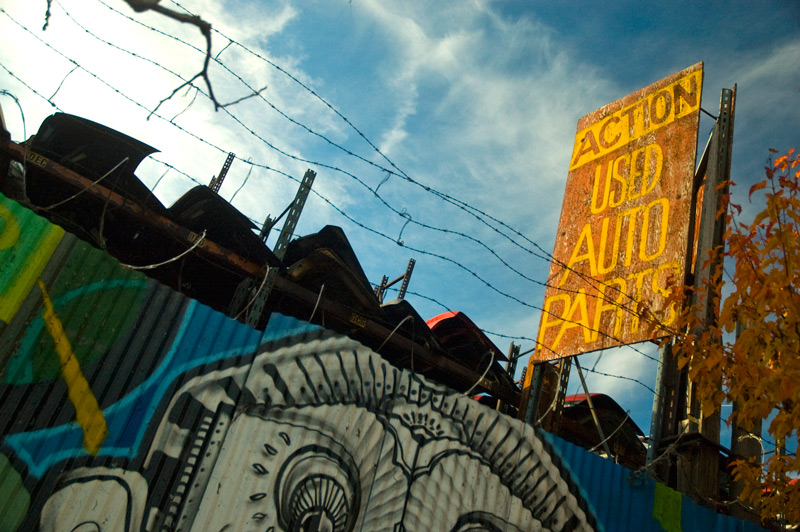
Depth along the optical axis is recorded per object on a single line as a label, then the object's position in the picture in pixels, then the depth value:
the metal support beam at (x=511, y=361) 9.85
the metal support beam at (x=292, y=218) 6.48
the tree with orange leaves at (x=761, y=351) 4.74
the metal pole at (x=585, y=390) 6.45
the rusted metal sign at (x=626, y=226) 6.72
